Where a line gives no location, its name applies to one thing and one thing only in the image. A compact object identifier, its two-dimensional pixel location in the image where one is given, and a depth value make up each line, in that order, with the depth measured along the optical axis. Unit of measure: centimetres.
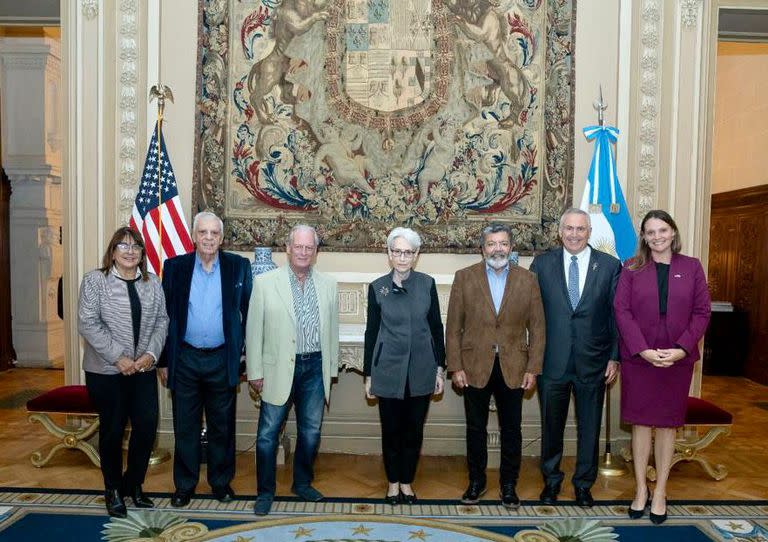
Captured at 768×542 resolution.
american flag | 432
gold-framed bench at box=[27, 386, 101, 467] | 418
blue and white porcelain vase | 427
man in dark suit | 354
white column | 731
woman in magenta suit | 334
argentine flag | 425
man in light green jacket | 346
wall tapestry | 459
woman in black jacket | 347
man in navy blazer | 349
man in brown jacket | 351
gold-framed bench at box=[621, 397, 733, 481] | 408
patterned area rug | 321
